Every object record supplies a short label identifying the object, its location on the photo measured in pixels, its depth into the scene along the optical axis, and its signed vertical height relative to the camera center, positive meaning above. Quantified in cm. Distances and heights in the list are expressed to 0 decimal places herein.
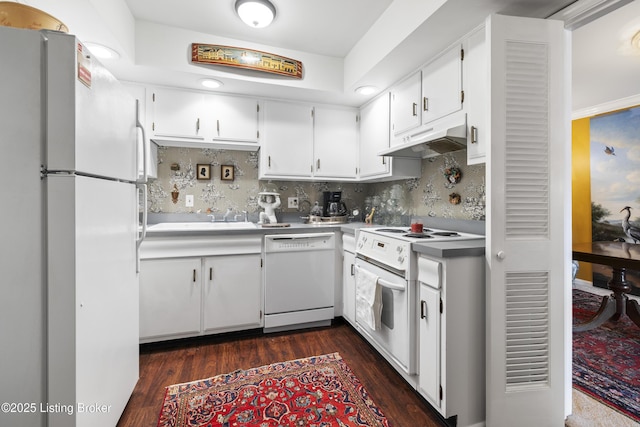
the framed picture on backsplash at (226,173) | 286 +39
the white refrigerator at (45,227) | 91 -5
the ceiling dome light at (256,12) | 183 +134
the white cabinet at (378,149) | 244 +60
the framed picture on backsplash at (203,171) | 279 +40
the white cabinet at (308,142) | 272 +70
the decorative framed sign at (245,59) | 219 +125
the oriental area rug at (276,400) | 146 -109
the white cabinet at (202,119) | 243 +83
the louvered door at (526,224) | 136 -6
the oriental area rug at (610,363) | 165 -108
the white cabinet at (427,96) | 175 +82
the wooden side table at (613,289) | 234 -70
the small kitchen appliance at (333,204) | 295 +8
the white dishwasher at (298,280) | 242 -61
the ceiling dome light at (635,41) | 217 +137
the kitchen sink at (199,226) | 221 -13
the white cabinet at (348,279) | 242 -61
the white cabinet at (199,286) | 213 -60
